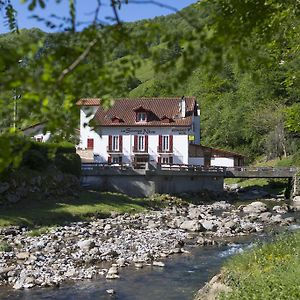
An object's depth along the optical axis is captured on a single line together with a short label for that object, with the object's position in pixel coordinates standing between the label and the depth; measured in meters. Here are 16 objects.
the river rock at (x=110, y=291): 16.40
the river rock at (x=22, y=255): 21.75
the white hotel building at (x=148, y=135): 58.12
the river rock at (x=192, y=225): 30.82
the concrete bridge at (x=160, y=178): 46.00
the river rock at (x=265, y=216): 35.23
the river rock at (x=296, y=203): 42.28
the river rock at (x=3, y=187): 32.98
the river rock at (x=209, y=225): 30.94
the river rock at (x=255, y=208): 39.73
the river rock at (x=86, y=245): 23.99
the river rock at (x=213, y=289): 12.32
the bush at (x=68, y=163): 41.77
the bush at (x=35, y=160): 37.37
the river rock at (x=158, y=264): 20.73
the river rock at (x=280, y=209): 39.73
